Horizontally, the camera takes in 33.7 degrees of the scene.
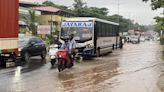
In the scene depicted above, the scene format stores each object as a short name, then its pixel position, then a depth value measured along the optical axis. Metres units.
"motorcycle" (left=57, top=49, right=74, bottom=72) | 11.70
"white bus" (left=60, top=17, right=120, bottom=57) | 17.07
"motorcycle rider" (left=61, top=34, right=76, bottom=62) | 12.16
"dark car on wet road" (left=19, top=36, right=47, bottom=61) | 14.45
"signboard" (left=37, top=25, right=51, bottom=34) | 25.95
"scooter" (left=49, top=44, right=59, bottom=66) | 13.53
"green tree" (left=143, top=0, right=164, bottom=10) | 20.62
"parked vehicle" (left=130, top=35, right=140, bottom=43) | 50.65
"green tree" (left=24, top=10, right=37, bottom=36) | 35.68
